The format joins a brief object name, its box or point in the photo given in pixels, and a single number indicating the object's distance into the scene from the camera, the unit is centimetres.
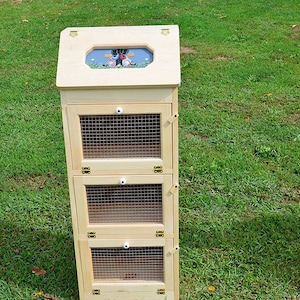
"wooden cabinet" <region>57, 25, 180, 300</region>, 273
